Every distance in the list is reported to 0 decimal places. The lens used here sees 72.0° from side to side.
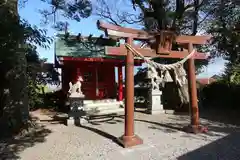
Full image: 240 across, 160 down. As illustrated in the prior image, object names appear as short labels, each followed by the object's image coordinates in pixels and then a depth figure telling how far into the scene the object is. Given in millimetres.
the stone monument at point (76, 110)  6163
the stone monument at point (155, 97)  7433
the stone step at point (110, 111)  7764
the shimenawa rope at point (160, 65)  4334
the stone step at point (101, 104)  8029
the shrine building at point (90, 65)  8577
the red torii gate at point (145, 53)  4211
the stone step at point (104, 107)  7918
